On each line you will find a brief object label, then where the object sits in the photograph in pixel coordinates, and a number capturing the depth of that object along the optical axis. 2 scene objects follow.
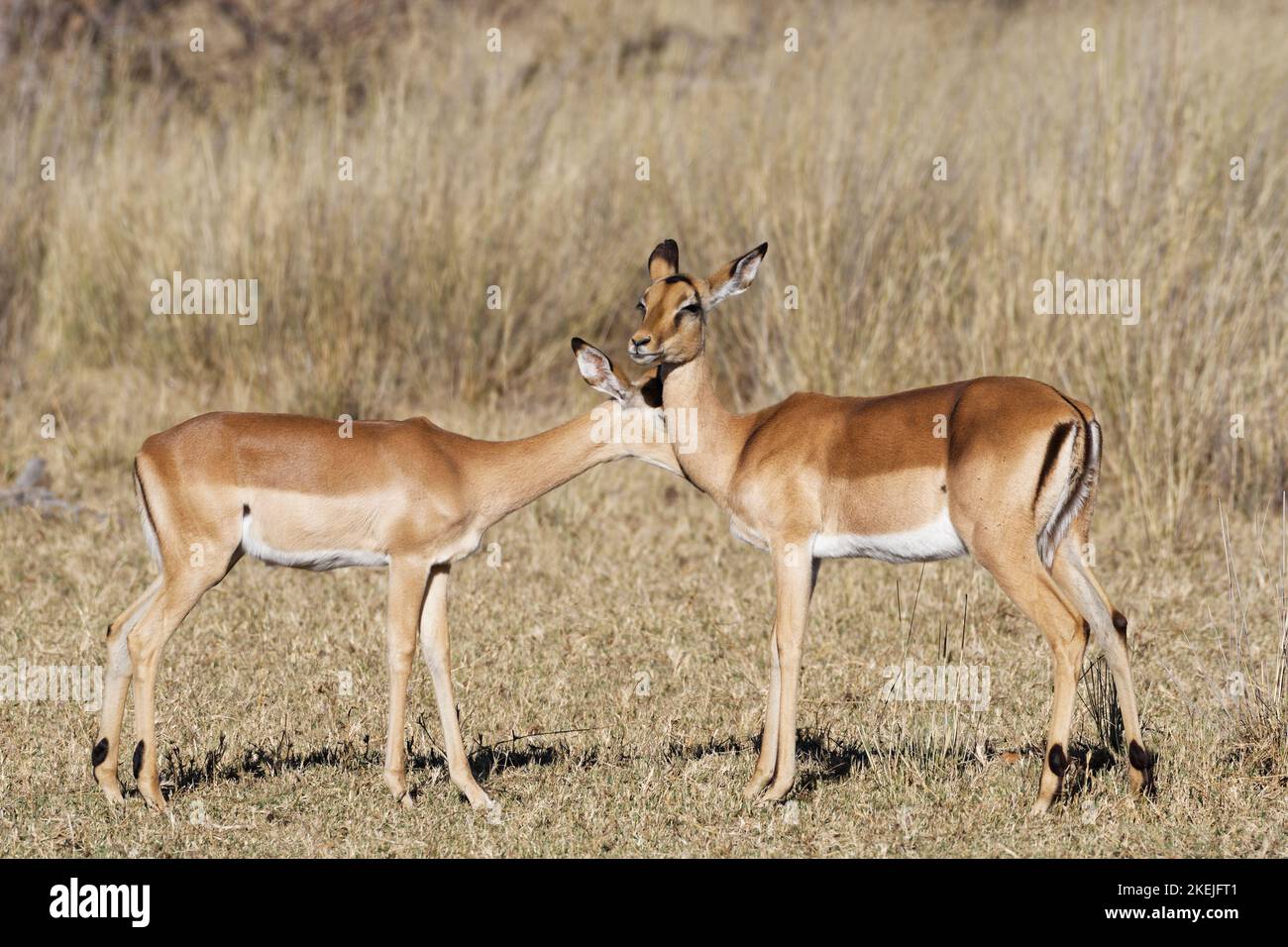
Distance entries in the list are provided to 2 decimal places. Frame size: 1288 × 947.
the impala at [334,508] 10.37
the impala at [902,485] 9.95
